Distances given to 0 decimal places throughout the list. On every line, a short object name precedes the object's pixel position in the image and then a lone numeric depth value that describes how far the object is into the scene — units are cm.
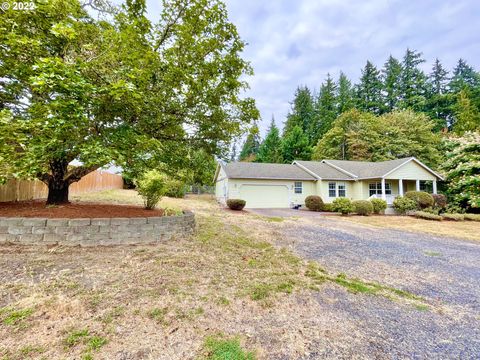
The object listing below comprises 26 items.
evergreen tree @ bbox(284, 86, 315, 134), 3912
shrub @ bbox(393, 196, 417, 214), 1477
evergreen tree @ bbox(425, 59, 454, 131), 3135
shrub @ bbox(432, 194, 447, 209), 1523
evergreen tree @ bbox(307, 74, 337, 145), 3575
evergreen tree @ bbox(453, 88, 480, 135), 2358
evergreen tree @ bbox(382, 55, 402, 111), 3428
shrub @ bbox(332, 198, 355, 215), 1426
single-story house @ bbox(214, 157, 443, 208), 1738
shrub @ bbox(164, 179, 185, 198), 2078
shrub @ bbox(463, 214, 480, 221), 1251
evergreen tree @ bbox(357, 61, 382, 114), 3534
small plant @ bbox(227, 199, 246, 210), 1508
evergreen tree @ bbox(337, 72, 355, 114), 3481
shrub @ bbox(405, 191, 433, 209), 1481
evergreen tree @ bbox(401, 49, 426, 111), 3216
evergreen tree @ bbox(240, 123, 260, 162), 4275
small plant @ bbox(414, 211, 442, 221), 1258
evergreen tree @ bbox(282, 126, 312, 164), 3281
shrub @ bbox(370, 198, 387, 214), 1510
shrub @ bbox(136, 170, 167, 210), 633
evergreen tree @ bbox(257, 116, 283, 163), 3312
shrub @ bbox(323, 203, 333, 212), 1626
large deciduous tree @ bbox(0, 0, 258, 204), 421
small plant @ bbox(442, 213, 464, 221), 1254
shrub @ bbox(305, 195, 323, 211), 1664
